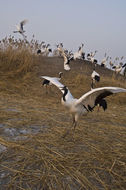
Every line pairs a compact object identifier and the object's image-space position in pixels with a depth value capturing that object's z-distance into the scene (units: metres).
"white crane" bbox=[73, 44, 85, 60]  14.79
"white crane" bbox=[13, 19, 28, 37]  11.95
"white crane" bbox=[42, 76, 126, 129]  2.32
